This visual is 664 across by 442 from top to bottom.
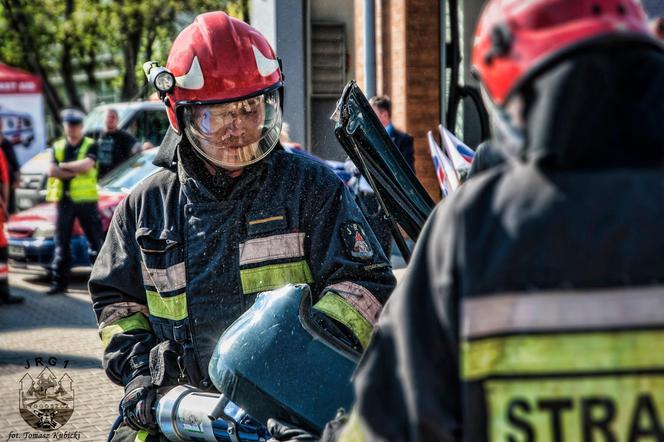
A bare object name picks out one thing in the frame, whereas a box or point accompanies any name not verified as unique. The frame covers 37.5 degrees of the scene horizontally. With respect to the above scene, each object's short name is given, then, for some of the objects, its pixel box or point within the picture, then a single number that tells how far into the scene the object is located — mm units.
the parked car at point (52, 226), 10781
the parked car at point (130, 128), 14516
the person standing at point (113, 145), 12086
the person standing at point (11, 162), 11773
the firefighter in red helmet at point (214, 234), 2762
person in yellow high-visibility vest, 10359
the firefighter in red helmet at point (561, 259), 1427
